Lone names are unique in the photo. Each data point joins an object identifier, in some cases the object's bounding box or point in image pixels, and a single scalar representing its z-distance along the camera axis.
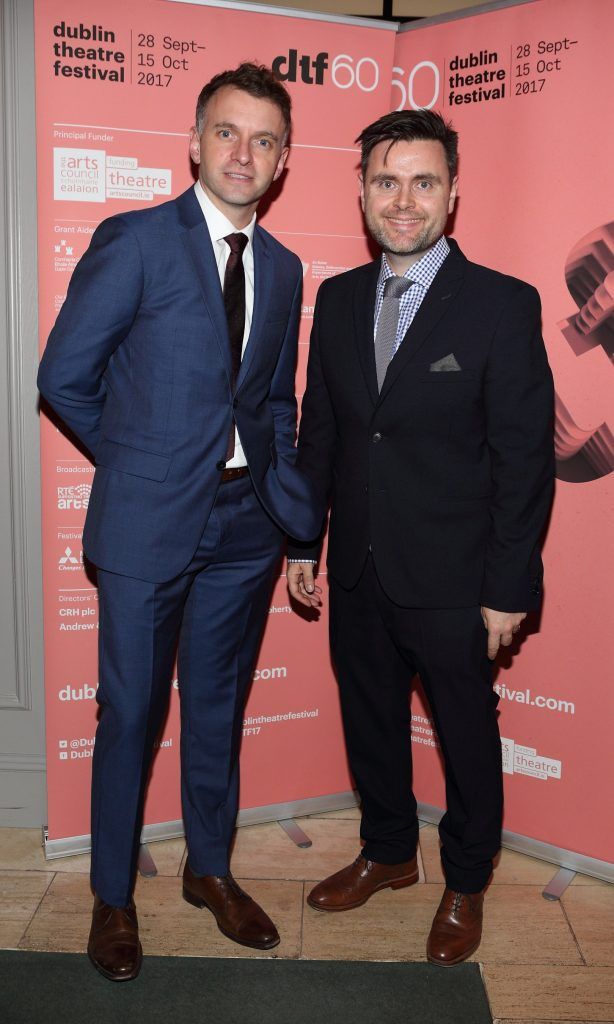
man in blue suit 2.20
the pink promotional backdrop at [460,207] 2.58
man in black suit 2.24
